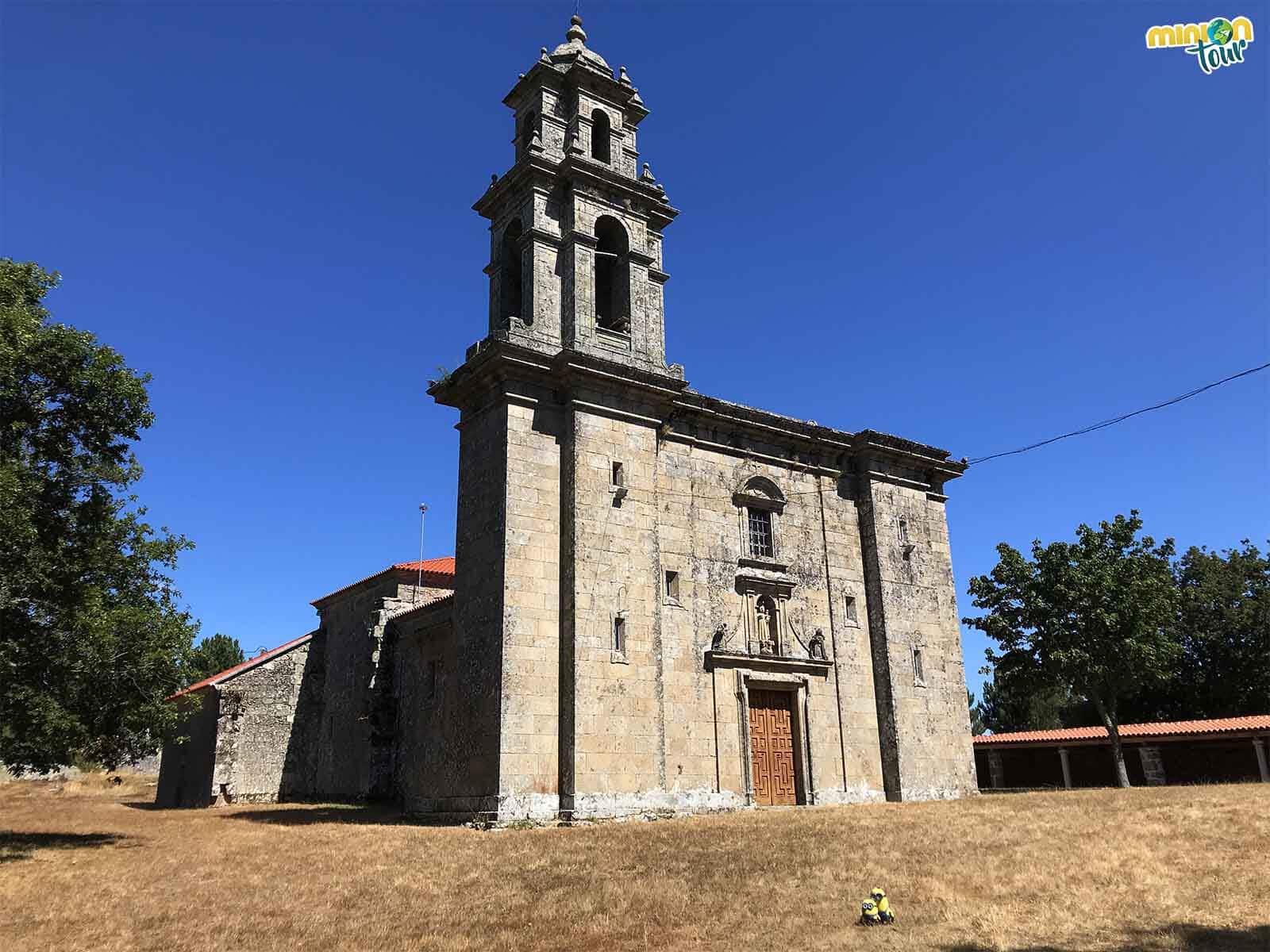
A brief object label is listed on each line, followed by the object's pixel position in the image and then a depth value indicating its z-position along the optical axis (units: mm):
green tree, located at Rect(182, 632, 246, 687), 64750
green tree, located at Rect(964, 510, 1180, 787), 29469
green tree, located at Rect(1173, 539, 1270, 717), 42750
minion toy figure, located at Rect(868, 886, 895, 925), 10266
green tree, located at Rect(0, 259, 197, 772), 16156
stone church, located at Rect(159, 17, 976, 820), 19297
